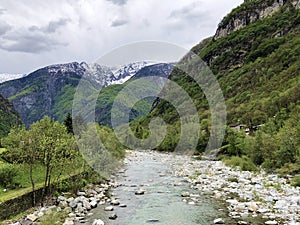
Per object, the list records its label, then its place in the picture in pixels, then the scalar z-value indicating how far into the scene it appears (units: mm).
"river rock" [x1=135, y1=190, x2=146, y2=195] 30703
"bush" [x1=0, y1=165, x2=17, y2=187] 26344
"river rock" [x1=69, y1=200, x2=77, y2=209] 24547
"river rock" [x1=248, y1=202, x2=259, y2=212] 22328
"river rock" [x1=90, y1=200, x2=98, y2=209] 25038
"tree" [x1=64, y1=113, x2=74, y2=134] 54281
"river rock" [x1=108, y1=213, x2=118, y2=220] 21962
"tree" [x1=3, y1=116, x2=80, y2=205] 24094
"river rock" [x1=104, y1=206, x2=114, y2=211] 24219
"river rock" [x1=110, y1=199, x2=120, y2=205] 26250
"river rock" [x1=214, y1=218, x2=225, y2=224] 20419
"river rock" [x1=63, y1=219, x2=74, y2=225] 20394
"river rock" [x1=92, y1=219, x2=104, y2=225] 20244
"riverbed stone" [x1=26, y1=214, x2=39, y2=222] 20550
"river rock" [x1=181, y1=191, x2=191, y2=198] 29242
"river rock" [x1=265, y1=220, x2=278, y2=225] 19216
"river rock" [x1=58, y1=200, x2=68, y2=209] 24469
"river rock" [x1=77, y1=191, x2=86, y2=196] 29147
